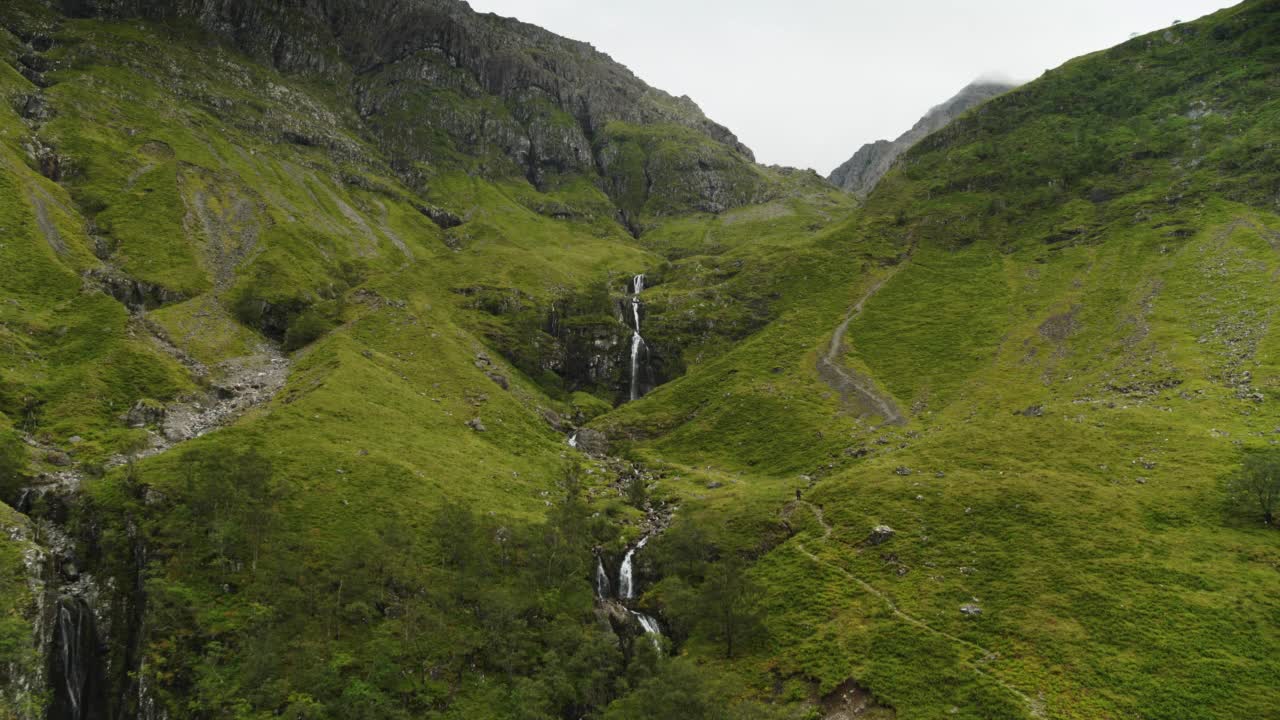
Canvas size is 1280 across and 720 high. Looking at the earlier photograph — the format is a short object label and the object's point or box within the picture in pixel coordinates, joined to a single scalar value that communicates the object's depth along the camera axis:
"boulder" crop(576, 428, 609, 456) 121.50
